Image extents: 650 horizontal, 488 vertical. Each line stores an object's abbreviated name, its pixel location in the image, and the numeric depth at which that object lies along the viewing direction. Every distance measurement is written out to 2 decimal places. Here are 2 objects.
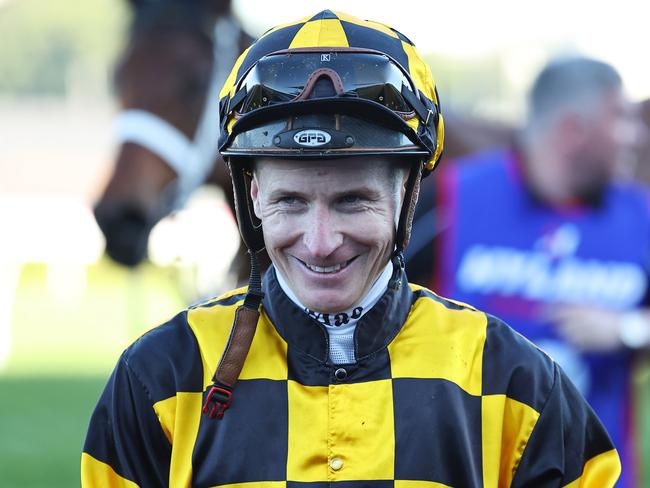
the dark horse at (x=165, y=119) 11.53
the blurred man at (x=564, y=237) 9.28
